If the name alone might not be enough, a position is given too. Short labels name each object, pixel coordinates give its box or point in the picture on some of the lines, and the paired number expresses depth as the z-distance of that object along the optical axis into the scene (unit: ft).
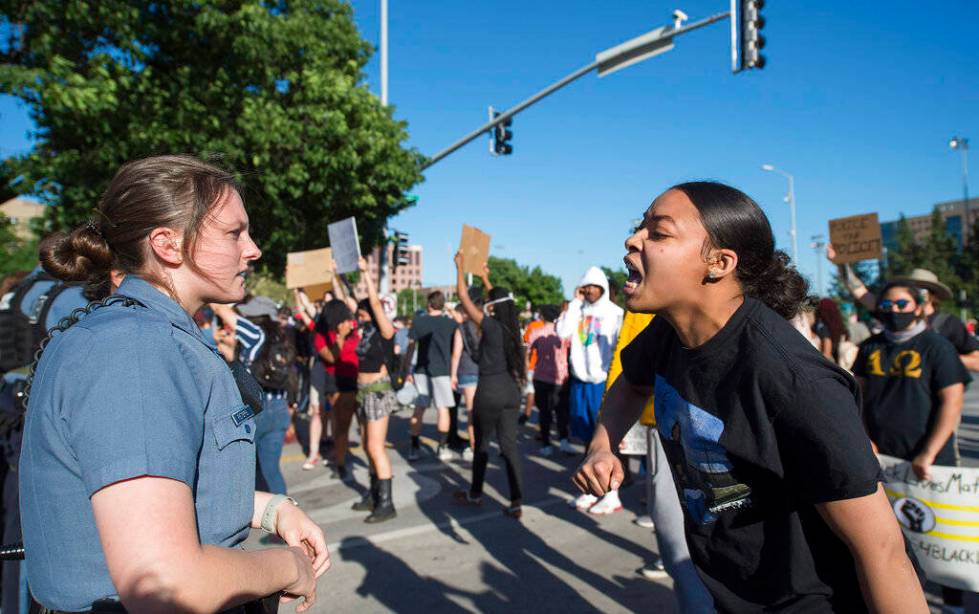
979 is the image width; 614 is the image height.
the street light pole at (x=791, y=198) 134.82
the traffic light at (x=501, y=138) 42.73
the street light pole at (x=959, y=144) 158.40
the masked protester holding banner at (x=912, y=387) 12.81
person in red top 22.04
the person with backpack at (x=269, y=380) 16.76
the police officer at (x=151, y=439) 3.56
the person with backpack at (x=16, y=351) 10.33
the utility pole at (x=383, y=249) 53.26
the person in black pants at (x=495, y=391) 19.31
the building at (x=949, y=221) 346.17
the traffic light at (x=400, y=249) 53.01
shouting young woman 4.80
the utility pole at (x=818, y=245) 153.09
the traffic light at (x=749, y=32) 28.66
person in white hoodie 21.47
